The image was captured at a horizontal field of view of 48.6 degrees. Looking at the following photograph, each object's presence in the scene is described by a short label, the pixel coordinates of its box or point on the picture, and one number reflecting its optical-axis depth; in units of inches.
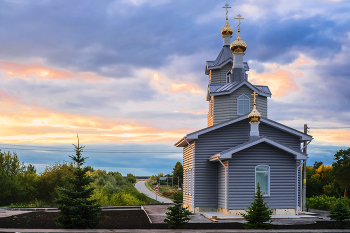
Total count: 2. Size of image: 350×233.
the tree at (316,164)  2790.4
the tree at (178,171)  3486.7
